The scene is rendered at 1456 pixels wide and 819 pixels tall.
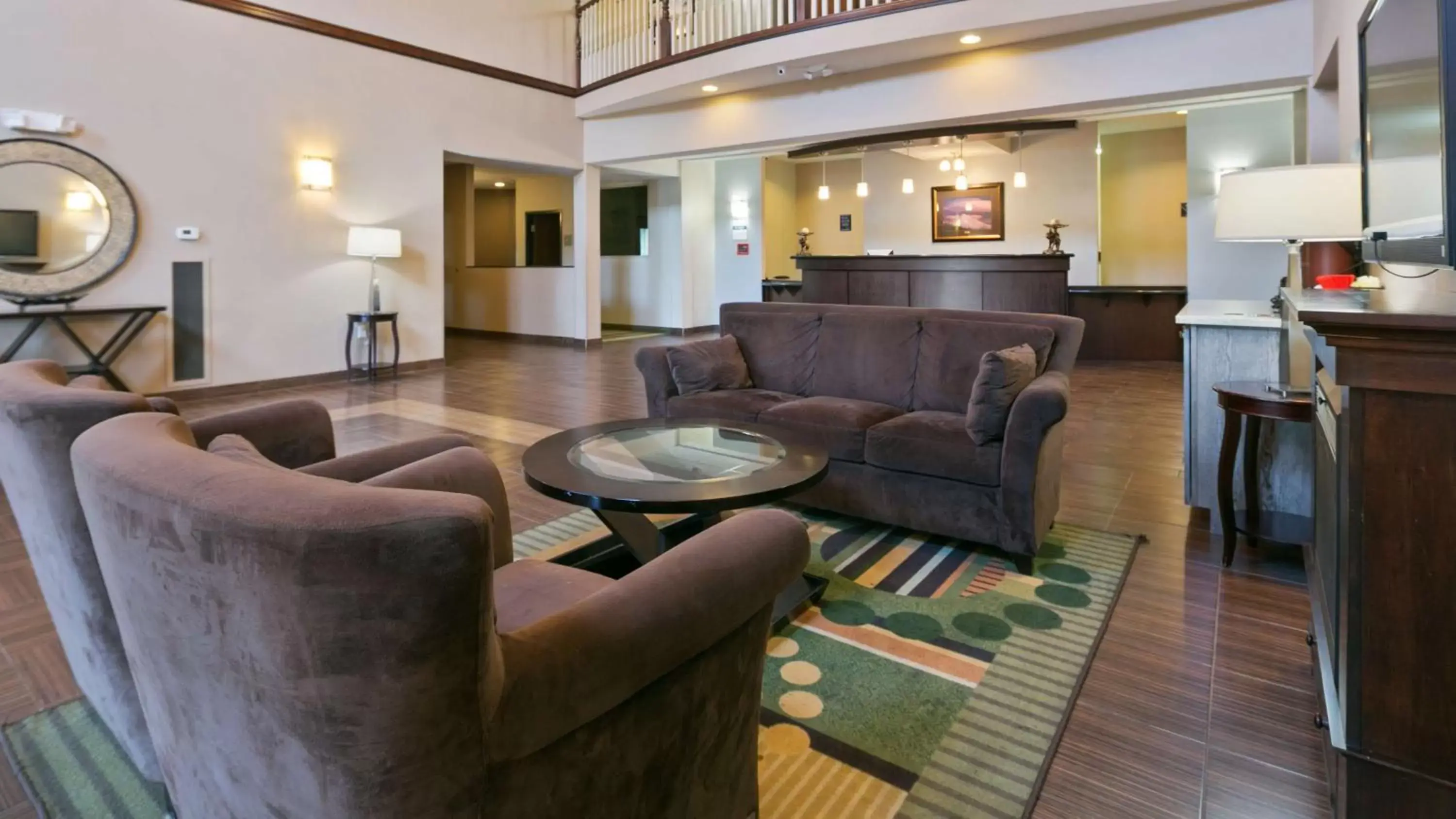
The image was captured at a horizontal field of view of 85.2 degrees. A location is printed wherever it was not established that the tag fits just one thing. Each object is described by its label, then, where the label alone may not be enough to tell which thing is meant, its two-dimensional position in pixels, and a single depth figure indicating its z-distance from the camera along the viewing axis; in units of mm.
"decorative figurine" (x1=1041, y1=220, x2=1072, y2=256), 8117
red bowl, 2570
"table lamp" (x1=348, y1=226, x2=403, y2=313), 7023
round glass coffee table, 2006
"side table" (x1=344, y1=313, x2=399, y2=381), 7316
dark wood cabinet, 1157
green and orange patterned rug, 1606
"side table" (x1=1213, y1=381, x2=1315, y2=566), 2596
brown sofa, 2709
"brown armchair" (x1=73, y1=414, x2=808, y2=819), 751
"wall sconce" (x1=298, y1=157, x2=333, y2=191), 6887
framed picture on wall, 9836
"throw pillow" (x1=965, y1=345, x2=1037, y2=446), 2740
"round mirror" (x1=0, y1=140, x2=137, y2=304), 5379
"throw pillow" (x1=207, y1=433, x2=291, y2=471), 1173
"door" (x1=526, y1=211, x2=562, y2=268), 11883
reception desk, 7832
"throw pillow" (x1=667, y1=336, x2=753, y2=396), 3680
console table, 5348
